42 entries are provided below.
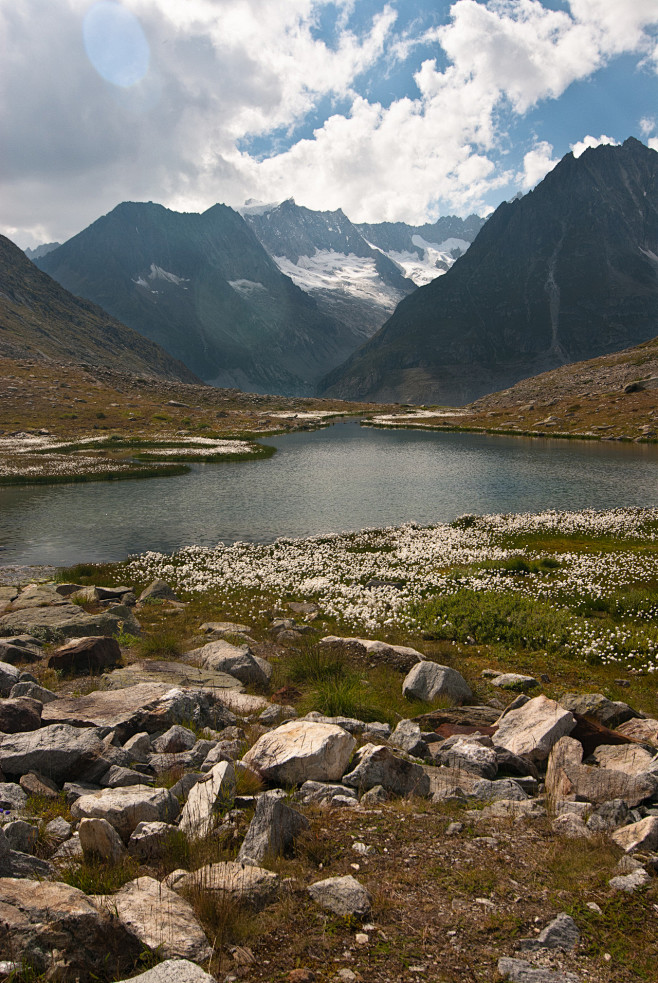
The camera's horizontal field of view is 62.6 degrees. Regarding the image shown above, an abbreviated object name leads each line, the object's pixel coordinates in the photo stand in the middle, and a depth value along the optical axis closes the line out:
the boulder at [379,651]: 15.06
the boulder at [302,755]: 8.04
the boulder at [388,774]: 7.96
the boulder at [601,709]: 11.03
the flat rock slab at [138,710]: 9.53
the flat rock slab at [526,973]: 4.63
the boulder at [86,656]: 13.59
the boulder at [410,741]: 9.35
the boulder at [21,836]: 6.06
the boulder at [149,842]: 6.14
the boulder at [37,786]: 7.22
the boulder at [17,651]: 14.22
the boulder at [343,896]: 5.34
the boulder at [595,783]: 7.61
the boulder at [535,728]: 9.24
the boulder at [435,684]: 12.79
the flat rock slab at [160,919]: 4.74
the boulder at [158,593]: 23.67
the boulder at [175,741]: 8.89
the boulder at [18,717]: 8.88
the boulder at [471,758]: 8.77
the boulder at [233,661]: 13.91
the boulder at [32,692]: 10.55
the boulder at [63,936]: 4.42
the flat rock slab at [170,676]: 12.52
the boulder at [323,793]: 7.53
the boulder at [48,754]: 7.75
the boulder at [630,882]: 5.62
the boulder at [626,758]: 8.34
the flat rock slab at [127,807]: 6.54
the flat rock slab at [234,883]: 5.37
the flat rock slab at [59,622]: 16.77
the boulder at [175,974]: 4.31
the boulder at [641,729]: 10.10
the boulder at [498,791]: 7.88
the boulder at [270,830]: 6.13
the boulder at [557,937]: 4.97
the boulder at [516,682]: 13.90
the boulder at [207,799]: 6.51
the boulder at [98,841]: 5.95
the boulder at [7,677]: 11.22
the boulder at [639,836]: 6.21
